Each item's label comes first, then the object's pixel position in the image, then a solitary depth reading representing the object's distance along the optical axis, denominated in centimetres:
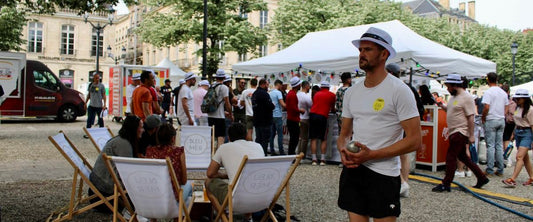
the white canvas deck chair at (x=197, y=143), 700
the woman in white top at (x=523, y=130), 791
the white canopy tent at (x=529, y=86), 2317
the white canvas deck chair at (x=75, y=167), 461
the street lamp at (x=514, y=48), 2788
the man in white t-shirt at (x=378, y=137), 285
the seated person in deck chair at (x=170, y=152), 429
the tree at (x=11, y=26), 2478
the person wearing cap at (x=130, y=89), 1151
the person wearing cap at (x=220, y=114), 955
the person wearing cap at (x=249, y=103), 1141
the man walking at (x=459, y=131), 718
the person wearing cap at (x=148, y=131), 534
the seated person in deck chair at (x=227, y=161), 429
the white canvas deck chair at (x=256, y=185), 379
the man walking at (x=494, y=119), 890
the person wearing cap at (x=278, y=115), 1088
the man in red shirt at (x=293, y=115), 1010
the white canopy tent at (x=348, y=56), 998
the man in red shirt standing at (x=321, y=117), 973
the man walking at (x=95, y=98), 1321
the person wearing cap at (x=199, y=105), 1022
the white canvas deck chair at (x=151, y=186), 366
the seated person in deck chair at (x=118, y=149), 479
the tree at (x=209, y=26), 2925
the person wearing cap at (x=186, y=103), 937
